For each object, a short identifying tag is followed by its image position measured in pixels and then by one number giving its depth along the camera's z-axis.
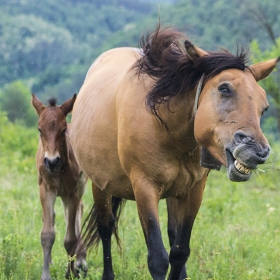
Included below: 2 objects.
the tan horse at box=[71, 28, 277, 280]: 7.84
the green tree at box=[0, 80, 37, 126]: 80.00
